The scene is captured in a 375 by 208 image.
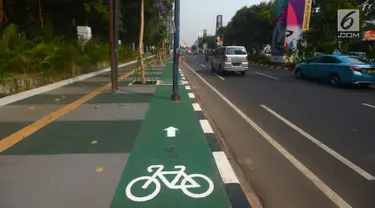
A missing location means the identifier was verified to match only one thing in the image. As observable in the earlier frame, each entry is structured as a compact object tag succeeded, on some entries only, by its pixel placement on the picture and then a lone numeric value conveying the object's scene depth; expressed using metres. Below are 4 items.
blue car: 12.28
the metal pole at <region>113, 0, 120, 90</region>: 10.16
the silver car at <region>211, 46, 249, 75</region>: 18.31
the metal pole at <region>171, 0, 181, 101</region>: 8.46
